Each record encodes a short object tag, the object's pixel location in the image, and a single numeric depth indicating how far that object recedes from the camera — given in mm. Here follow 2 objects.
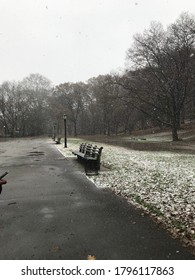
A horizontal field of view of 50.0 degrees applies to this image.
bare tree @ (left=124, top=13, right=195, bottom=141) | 24737
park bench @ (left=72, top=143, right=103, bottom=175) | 8111
